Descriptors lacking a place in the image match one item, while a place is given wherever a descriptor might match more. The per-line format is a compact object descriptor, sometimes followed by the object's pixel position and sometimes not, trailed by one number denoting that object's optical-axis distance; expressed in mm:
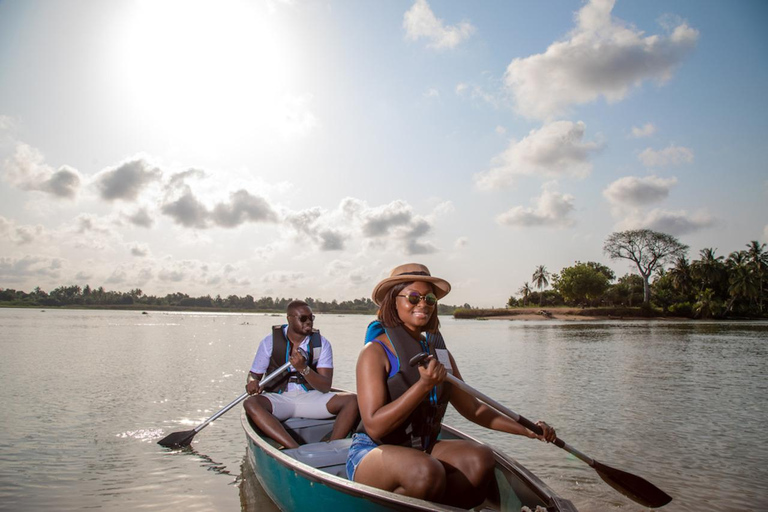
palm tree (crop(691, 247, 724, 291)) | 65188
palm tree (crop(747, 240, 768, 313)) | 63375
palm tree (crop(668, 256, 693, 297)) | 66312
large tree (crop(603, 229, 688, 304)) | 66188
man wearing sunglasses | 5395
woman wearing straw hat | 2703
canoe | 2896
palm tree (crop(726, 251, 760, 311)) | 61562
